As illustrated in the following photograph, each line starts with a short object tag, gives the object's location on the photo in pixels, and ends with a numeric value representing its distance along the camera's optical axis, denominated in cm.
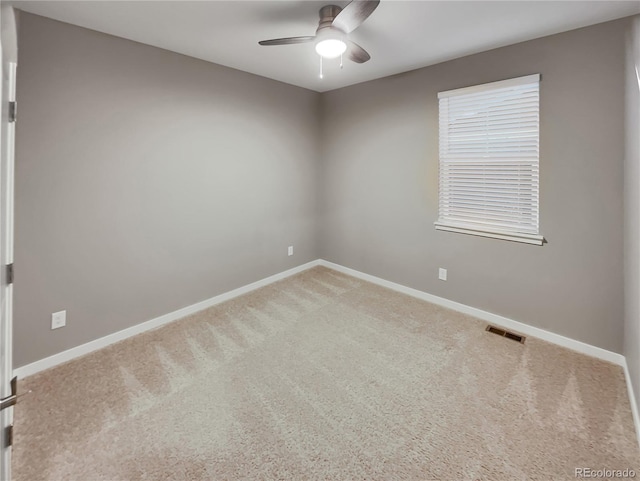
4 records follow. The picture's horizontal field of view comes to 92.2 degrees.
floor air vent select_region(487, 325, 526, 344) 267
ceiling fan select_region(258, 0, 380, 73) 170
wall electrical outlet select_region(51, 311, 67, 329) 233
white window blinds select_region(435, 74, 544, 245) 261
